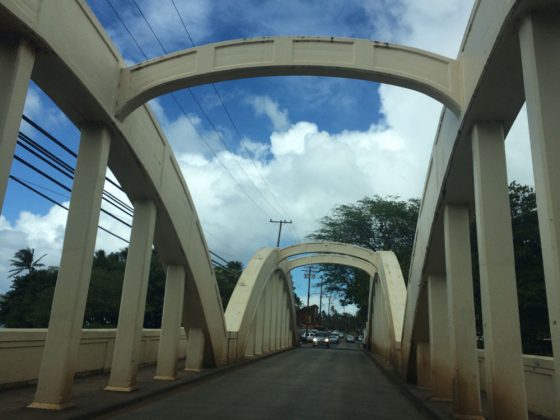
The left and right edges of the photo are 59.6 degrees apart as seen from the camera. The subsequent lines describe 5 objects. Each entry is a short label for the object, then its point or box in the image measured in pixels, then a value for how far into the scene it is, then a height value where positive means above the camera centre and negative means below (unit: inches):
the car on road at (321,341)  1735.4 -14.3
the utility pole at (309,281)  2332.1 +291.7
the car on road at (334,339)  1930.0 -7.7
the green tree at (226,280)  1710.1 +186.4
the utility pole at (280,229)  2033.1 +427.7
